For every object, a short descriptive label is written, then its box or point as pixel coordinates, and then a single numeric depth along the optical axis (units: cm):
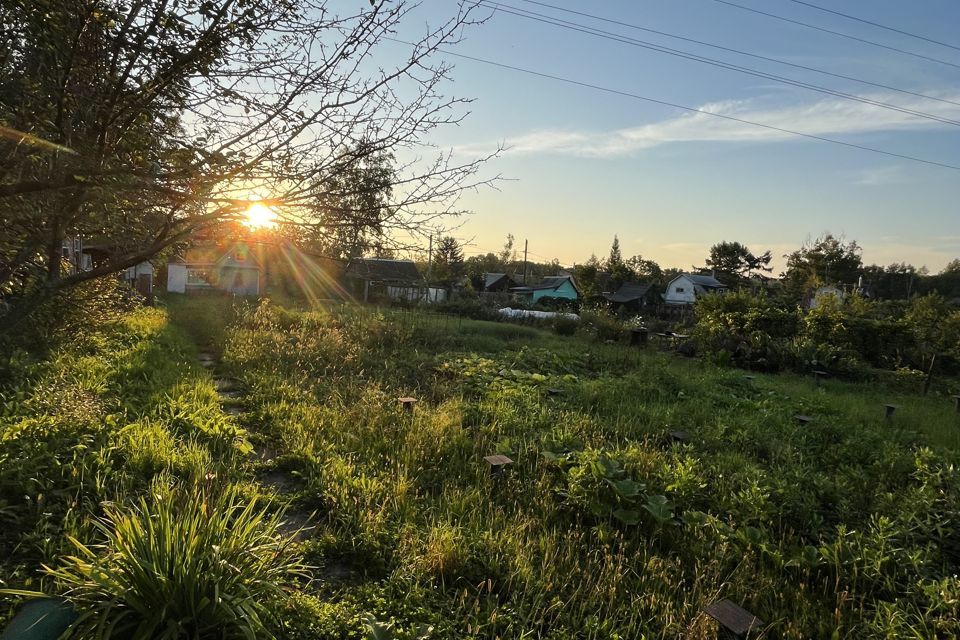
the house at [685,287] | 4581
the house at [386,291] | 2638
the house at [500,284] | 5247
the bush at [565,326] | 1811
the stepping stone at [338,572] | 274
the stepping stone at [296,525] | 314
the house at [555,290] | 4872
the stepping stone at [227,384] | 686
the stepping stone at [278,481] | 382
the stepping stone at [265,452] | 439
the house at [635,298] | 4061
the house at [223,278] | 3005
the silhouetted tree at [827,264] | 4666
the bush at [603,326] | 1622
